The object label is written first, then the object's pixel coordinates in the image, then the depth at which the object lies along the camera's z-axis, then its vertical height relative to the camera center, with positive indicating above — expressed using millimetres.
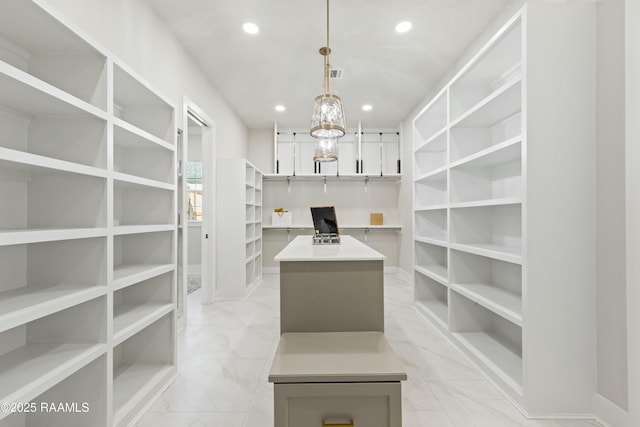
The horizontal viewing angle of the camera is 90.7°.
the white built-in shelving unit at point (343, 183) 6215 +679
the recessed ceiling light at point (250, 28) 2965 +1805
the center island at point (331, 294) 1810 -443
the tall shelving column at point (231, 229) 4426 -172
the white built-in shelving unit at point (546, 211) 1826 +43
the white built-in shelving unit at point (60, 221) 1286 -24
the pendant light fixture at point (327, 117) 2568 +818
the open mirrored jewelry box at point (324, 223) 2727 -51
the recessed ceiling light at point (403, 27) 2957 +1819
